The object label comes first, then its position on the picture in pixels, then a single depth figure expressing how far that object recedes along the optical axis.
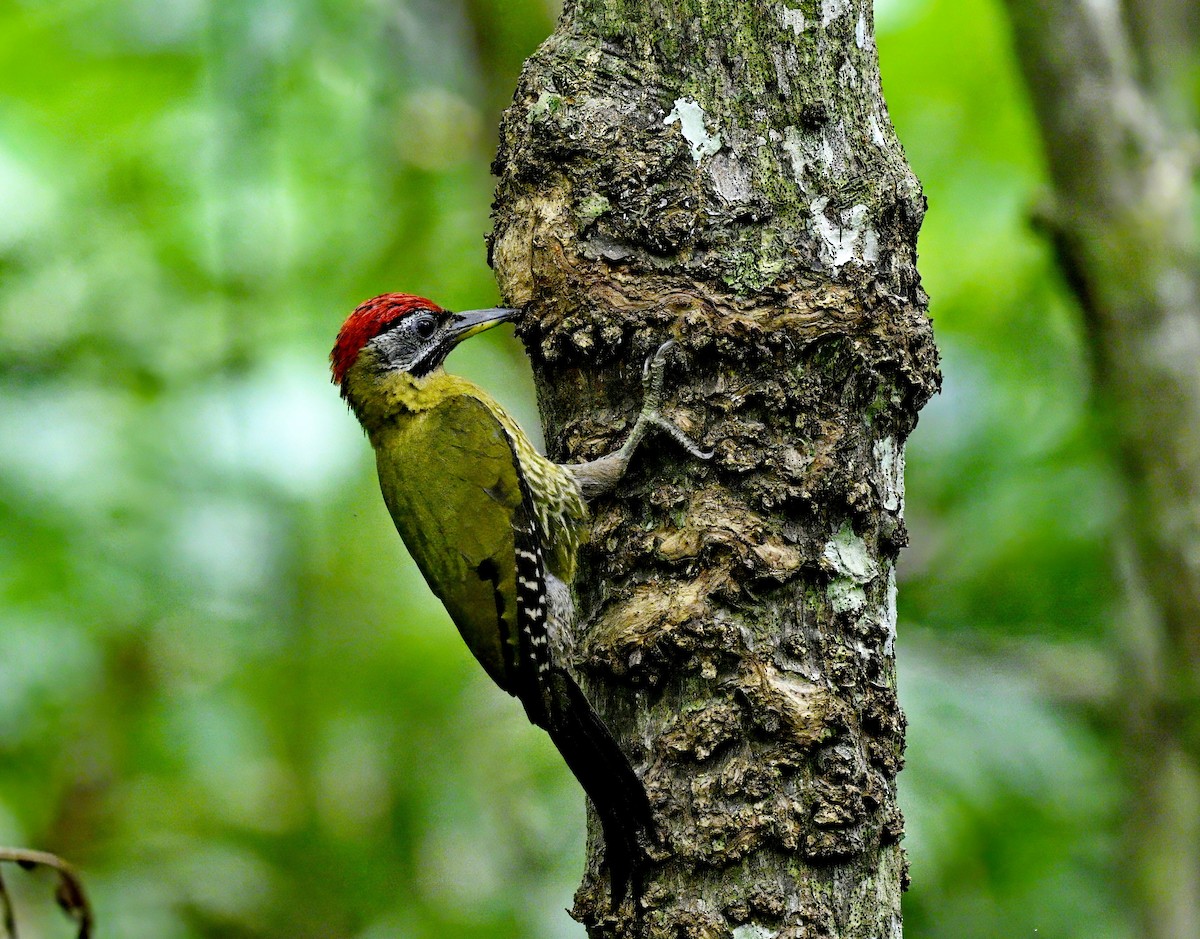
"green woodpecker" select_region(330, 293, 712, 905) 5.06
